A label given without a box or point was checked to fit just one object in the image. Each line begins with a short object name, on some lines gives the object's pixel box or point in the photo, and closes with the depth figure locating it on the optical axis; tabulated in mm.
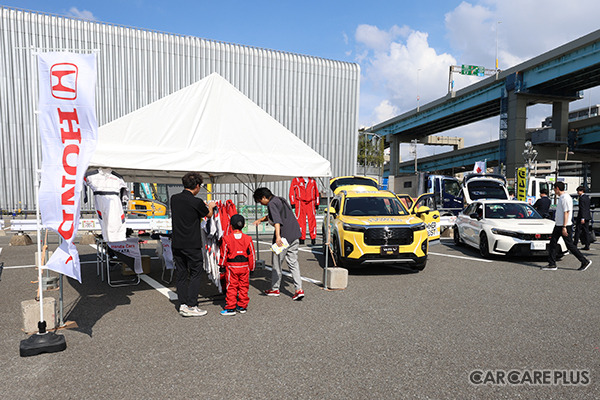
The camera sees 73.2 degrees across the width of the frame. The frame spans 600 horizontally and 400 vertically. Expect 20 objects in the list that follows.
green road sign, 60894
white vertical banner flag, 4422
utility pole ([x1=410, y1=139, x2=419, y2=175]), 64438
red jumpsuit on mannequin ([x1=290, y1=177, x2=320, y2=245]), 13641
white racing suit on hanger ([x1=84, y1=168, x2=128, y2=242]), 6375
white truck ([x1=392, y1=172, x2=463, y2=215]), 22297
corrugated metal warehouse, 28188
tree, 48000
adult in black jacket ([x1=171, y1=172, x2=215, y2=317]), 5453
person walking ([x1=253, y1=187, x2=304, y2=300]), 6316
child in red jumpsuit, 5613
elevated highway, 37750
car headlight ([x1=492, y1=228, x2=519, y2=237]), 9812
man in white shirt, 8539
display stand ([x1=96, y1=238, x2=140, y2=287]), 7457
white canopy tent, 5934
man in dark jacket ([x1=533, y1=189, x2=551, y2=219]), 12867
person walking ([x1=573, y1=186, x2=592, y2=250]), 11148
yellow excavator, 18688
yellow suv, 8188
